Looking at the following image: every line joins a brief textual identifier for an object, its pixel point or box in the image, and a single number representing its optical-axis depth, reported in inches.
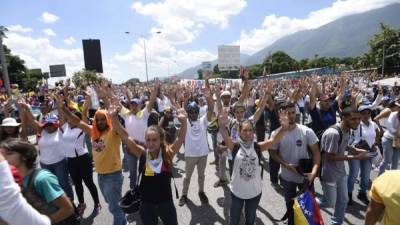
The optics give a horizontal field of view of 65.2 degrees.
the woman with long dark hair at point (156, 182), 131.3
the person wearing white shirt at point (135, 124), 222.1
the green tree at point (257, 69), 4215.1
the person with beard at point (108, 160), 166.1
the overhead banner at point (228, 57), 1174.3
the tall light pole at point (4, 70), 588.3
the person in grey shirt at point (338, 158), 149.9
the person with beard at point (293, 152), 152.8
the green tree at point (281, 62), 4269.2
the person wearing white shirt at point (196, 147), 220.4
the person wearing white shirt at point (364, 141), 199.5
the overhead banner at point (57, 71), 1529.3
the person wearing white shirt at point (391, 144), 221.5
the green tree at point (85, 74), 1730.3
